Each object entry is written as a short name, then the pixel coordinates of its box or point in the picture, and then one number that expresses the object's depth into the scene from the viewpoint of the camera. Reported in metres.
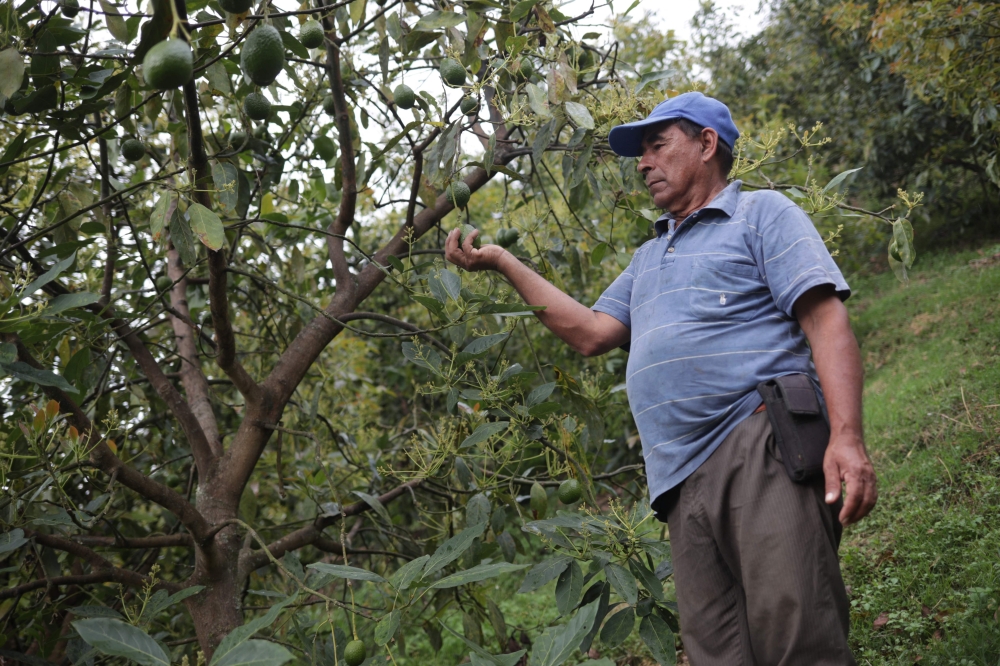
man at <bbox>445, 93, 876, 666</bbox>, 1.34
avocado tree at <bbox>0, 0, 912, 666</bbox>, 1.50
